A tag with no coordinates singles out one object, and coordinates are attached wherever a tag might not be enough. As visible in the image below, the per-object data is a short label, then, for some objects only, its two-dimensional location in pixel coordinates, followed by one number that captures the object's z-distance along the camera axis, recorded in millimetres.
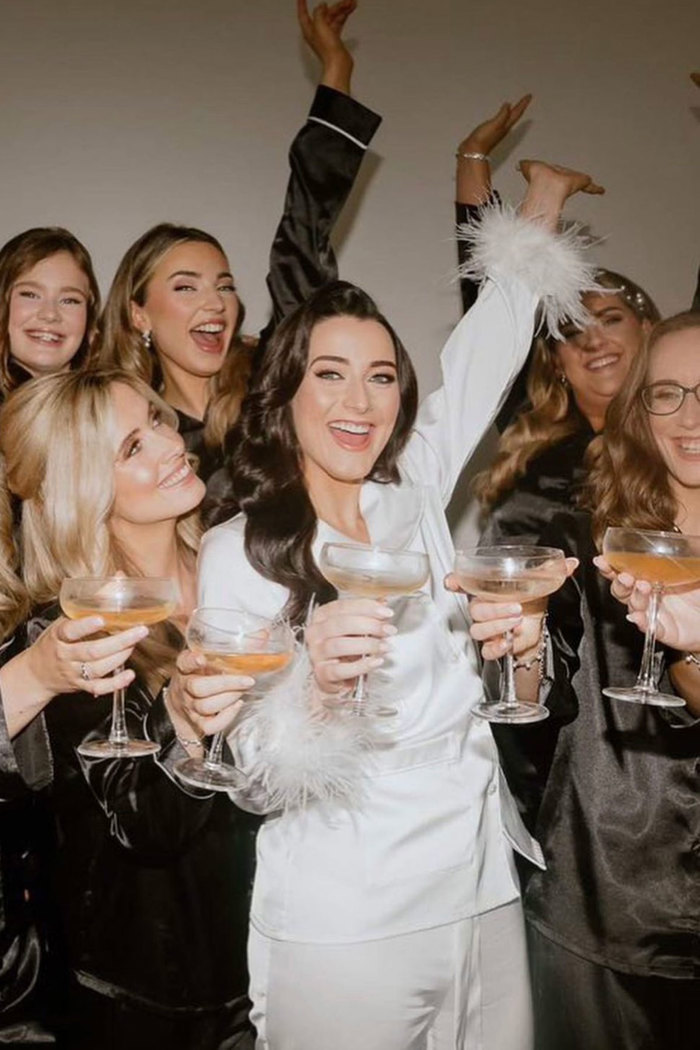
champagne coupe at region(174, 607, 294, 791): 1665
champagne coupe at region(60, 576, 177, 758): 1765
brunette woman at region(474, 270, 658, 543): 3156
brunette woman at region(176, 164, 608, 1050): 1857
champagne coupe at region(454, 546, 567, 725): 1771
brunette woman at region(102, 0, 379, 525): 2949
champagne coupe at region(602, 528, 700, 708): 1804
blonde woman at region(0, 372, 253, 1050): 1896
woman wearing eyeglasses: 2051
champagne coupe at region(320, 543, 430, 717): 1742
